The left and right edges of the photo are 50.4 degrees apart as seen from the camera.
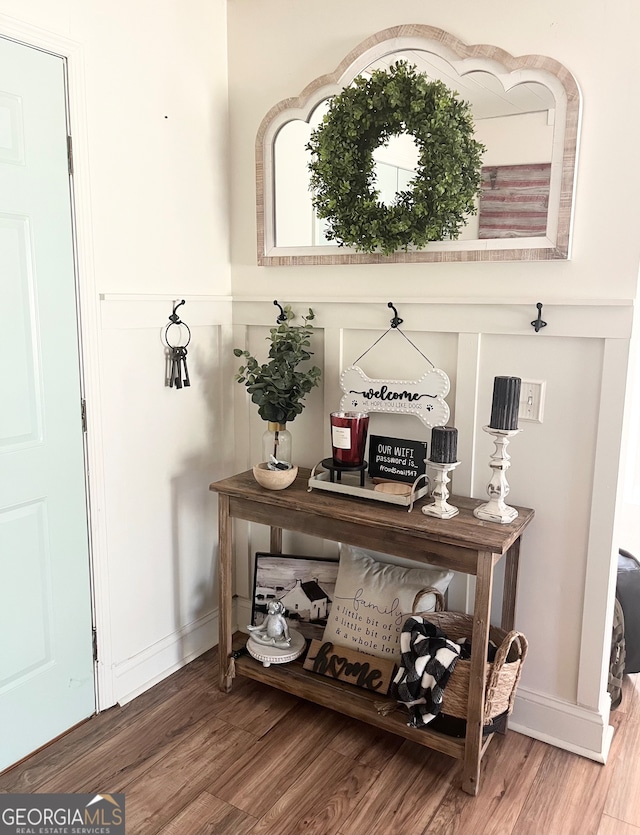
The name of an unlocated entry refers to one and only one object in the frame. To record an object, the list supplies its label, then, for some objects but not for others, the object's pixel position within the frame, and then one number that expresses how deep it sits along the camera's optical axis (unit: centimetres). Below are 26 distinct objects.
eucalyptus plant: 227
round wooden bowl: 220
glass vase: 233
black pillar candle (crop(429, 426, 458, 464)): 195
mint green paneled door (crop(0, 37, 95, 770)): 185
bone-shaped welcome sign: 212
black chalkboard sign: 209
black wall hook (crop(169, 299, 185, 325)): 236
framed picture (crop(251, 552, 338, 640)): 245
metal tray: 202
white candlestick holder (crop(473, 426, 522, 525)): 195
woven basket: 190
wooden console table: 185
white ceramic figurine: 234
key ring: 235
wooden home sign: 217
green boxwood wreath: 199
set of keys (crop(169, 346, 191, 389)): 237
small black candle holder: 218
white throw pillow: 221
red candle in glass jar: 216
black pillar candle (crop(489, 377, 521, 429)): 188
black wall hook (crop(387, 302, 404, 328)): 222
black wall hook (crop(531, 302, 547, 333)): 197
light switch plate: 203
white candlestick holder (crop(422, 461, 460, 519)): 196
